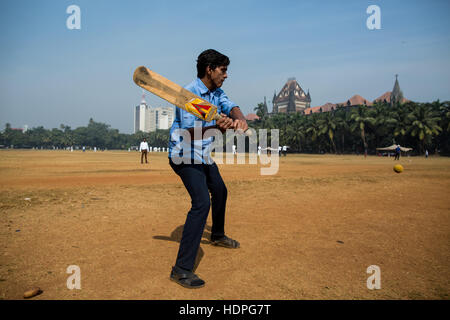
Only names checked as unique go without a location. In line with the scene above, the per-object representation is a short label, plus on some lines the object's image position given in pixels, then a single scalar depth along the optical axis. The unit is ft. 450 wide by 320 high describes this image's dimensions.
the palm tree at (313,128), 196.54
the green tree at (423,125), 143.74
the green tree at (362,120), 167.94
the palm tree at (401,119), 152.15
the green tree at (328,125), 186.78
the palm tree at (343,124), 184.55
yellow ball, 44.49
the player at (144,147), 64.49
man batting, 8.46
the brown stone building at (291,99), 447.01
